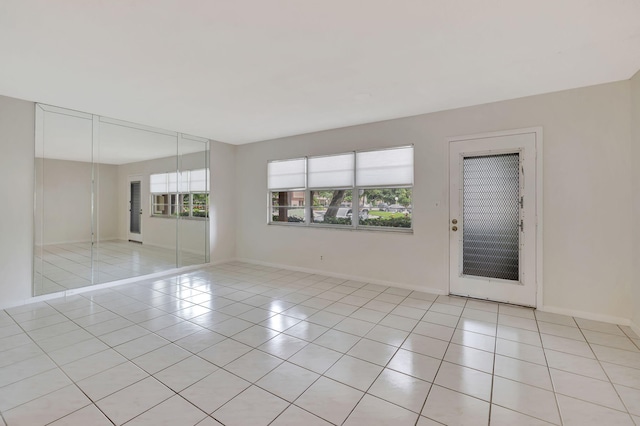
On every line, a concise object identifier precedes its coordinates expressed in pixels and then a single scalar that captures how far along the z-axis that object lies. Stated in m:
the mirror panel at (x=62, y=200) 3.89
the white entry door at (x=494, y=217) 3.56
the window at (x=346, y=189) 4.48
